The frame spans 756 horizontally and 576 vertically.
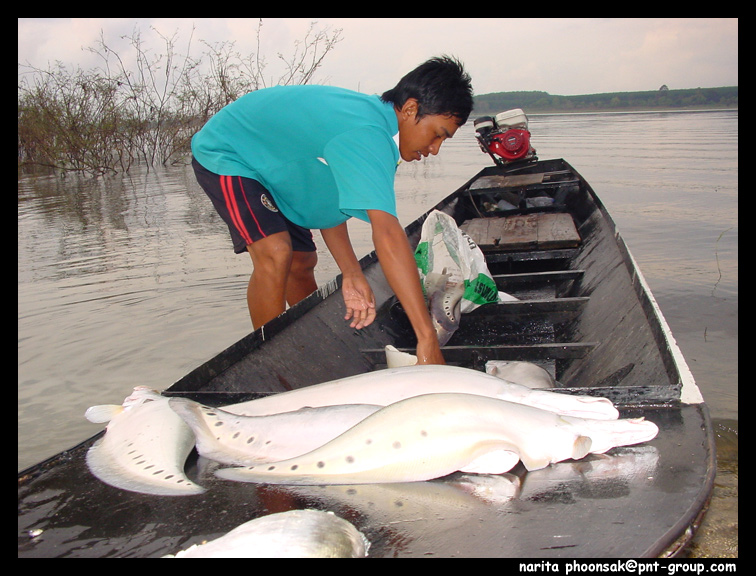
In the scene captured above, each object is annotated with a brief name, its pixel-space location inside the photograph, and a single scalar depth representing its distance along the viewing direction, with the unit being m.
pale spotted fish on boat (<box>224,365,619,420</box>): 1.91
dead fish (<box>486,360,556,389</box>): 2.74
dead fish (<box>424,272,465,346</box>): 3.78
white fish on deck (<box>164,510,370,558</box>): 1.33
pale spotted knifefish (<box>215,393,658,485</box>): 1.66
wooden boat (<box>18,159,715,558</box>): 1.39
